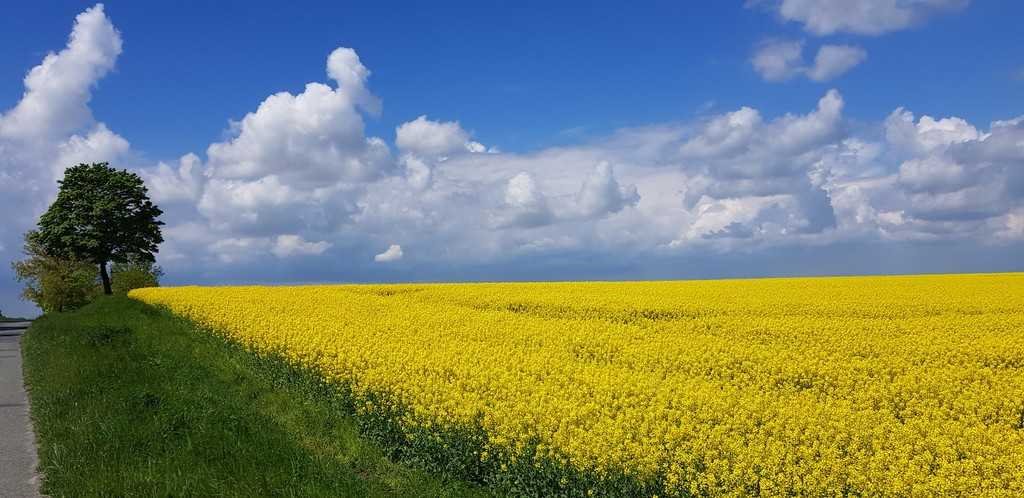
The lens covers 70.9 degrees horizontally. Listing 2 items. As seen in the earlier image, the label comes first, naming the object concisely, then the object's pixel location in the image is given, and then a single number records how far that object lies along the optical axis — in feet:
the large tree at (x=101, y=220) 161.68
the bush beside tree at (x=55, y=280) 197.36
